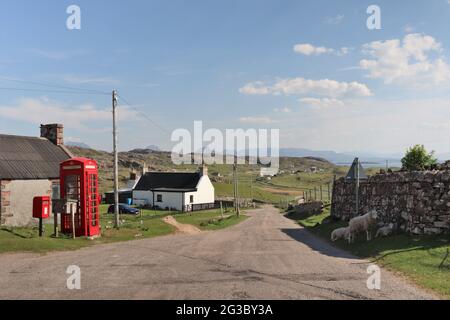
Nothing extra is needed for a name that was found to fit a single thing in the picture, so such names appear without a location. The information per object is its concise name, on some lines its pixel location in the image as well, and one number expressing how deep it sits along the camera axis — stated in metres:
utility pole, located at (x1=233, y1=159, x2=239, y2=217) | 62.57
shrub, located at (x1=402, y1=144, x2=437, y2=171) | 41.72
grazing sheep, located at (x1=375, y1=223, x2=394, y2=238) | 21.66
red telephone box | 24.14
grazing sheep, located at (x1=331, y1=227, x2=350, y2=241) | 24.42
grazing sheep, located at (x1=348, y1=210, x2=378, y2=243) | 22.33
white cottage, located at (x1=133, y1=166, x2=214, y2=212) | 74.00
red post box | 22.95
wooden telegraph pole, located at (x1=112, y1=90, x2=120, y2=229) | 30.63
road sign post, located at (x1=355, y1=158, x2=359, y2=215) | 28.13
